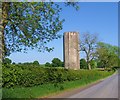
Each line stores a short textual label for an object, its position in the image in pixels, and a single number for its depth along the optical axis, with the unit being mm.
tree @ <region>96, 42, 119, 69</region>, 36139
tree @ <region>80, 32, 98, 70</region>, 32283
